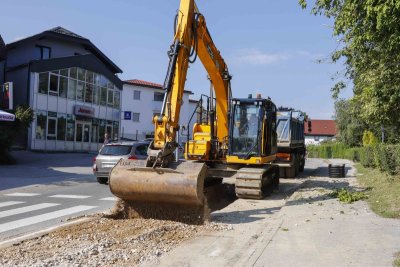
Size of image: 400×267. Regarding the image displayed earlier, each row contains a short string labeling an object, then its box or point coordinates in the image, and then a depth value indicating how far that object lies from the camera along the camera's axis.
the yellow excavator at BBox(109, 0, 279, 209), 9.45
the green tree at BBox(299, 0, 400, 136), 8.49
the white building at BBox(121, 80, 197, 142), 59.59
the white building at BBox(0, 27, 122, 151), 31.97
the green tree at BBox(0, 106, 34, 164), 23.88
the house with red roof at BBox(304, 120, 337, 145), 108.09
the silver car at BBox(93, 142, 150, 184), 17.15
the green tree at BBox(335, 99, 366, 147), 51.81
